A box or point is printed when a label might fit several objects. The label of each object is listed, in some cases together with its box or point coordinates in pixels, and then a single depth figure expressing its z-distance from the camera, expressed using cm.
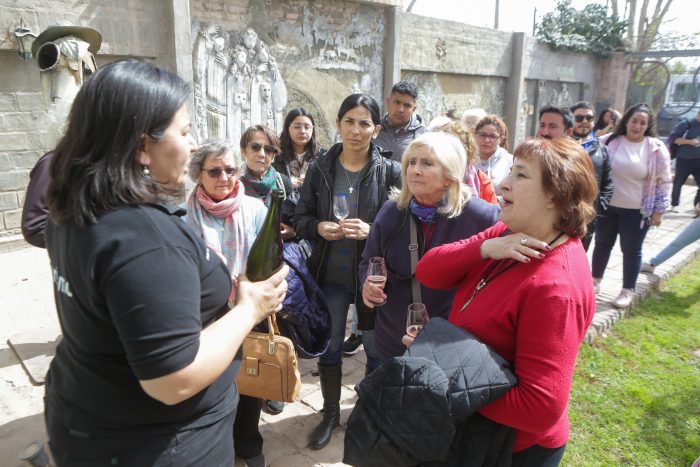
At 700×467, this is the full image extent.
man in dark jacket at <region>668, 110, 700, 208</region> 933
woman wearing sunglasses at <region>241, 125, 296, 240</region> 409
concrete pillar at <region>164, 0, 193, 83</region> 727
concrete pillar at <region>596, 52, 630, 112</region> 1770
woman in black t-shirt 116
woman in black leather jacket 321
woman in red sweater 156
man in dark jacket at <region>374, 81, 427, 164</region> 500
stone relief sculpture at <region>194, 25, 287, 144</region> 781
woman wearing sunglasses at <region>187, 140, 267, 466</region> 286
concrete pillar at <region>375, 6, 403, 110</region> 1057
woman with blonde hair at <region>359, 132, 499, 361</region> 258
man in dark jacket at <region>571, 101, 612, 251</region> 486
